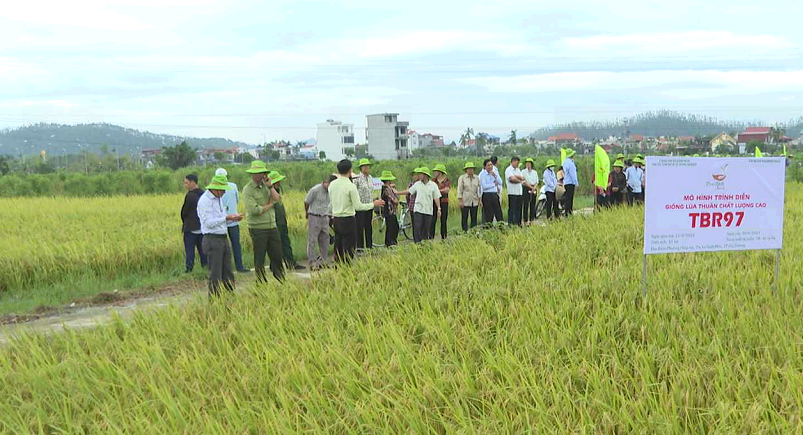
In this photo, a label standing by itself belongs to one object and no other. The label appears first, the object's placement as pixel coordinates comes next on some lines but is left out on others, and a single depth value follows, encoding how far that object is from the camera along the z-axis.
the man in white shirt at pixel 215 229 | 7.04
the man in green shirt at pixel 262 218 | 7.65
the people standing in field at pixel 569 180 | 14.21
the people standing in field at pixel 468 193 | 12.09
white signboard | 5.05
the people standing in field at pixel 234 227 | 9.41
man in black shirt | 9.50
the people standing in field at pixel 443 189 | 11.93
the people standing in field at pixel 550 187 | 13.93
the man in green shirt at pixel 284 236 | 9.83
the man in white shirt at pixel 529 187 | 13.38
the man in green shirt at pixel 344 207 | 8.23
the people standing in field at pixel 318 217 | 9.35
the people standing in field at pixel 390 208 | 10.73
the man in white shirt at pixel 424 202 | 10.39
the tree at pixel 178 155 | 47.03
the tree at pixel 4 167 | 44.28
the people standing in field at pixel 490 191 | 12.34
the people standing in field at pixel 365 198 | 9.95
